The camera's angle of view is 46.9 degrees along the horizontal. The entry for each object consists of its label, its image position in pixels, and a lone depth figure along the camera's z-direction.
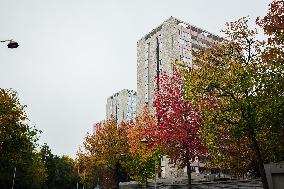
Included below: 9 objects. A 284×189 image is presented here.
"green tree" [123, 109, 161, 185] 41.50
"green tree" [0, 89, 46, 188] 42.78
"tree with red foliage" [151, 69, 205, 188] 31.42
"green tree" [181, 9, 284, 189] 20.48
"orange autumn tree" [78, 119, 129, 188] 49.31
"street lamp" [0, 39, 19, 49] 14.87
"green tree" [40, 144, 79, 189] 93.75
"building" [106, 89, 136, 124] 140.75
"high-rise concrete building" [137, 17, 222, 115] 81.75
